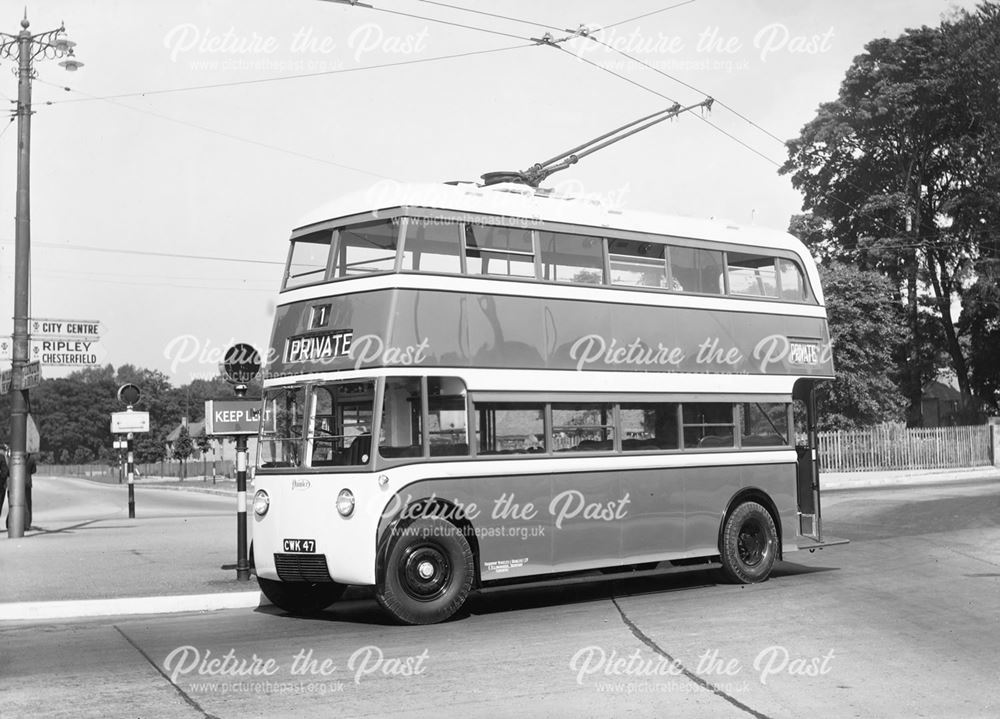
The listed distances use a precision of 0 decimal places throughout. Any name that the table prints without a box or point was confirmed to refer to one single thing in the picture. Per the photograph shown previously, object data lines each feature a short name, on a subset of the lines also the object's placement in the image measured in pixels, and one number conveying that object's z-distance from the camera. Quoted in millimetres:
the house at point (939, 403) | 72750
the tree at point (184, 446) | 83625
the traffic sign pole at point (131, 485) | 29469
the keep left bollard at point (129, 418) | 28703
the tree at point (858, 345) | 41219
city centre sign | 21078
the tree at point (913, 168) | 46875
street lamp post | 21016
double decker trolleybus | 11344
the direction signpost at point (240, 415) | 13953
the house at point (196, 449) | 78312
